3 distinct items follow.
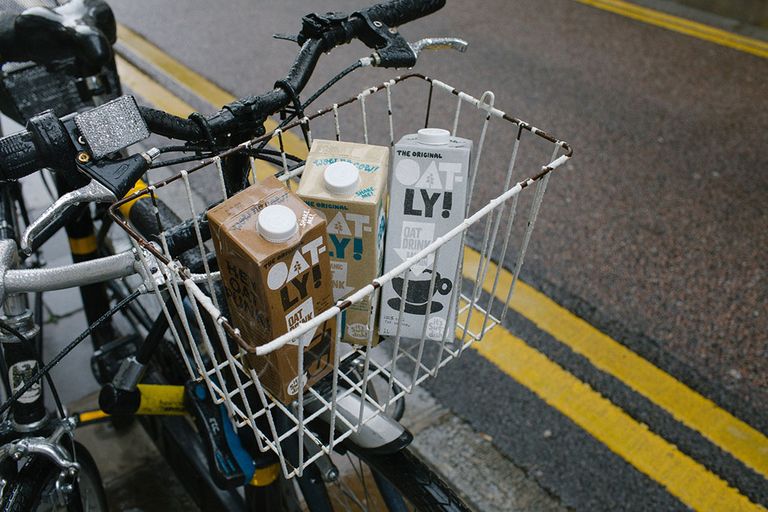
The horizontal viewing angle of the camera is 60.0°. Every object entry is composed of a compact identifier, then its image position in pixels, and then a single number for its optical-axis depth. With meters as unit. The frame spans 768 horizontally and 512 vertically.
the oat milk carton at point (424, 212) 1.12
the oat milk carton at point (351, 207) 1.03
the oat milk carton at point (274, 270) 0.91
